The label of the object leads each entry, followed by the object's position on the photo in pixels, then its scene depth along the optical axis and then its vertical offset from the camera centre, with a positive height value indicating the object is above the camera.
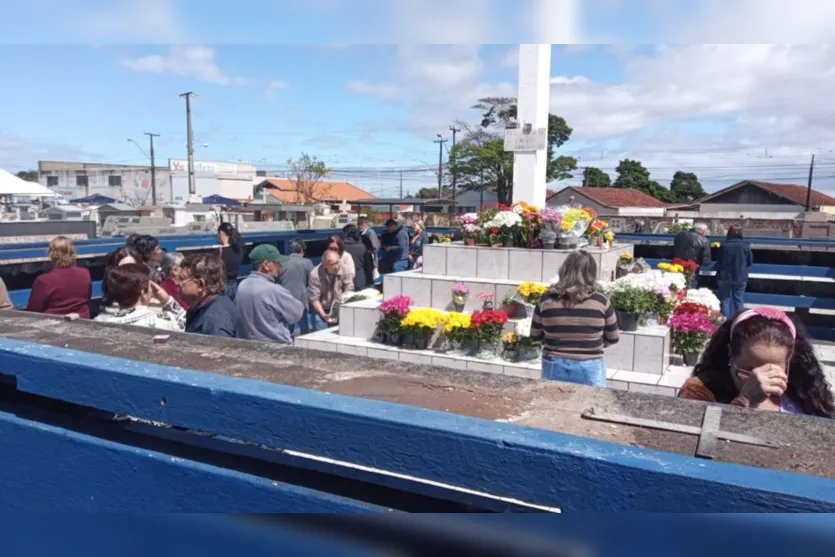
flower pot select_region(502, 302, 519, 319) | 7.08 -0.99
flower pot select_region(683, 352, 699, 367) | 6.58 -1.37
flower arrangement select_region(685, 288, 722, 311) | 7.54 -0.89
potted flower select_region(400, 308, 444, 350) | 6.84 -1.13
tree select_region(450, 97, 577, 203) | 45.81 +4.20
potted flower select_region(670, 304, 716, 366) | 6.50 -1.10
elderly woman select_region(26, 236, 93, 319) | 4.82 -0.57
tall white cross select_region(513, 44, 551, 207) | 9.23 +1.49
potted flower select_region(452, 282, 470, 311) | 7.63 -0.90
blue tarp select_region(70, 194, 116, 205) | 42.66 +0.56
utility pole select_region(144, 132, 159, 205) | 54.50 +2.07
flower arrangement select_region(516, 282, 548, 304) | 7.11 -0.79
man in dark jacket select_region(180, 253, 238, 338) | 3.86 -0.49
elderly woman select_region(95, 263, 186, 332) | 3.87 -0.53
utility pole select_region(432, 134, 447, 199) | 56.59 +4.56
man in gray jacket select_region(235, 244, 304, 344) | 4.61 -0.68
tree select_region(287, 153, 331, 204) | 57.88 +3.17
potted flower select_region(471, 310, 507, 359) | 6.50 -1.07
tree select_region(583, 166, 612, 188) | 71.00 +4.16
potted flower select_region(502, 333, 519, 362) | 6.45 -1.26
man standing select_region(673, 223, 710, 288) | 10.28 -0.39
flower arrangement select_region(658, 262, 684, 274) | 8.98 -0.65
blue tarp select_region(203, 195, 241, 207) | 39.69 +0.60
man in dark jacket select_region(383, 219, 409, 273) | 11.46 -0.58
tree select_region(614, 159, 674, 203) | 69.38 +4.01
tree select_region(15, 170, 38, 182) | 64.69 +3.13
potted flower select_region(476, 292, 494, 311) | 7.46 -0.95
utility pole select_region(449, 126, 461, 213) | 49.94 +3.51
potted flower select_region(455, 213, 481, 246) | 8.45 -0.16
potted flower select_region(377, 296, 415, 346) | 7.02 -1.09
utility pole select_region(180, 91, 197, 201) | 41.25 +3.76
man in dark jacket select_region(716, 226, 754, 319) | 9.61 -0.71
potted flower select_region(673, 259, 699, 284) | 9.20 -0.67
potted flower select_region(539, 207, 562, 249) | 7.91 -0.11
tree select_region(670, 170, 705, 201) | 74.94 +3.61
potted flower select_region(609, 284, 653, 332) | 6.47 -0.84
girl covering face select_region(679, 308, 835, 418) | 2.24 -0.53
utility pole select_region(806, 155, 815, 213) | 49.91 +2.03
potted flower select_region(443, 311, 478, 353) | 6.62 -1.15
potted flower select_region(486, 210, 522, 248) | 8.08 -0.11
